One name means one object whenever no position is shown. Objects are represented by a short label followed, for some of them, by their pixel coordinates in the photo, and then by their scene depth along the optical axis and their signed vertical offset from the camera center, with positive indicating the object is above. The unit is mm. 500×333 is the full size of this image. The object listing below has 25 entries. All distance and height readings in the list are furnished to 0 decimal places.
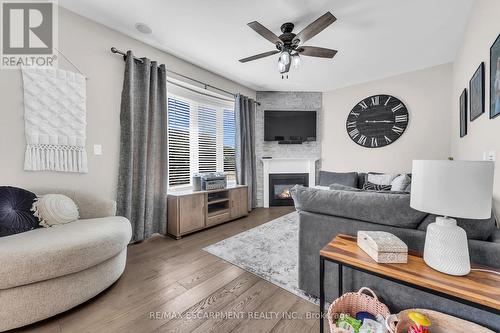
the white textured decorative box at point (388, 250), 1034 -429
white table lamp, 854 -154
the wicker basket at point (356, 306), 1159 -813
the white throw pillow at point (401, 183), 3104 -281
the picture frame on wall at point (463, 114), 2422 +600
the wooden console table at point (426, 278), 789 -491
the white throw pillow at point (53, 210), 1794 -404
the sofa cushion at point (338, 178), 4047 -275
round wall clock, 3865 +840
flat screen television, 4727 +859
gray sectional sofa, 1052 -413
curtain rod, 2491 +1375
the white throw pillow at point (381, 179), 3604 -257
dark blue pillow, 1635 -384
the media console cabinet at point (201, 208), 2887 -699
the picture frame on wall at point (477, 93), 1741 +641
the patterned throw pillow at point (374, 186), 3509 -383
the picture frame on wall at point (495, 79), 1380 +587
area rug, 1896 -1017
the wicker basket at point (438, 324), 962 -762
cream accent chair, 1267 -689
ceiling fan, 2025 +1323
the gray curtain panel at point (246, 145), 4180 +391
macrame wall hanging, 2002 +454
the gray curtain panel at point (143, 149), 2570 +197
